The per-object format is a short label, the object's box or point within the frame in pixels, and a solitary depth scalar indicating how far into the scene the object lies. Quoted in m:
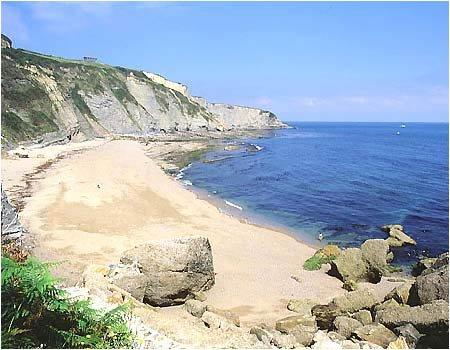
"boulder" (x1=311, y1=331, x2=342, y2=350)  7.99
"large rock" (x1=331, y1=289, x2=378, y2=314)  11.84
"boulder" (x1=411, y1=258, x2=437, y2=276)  17.14
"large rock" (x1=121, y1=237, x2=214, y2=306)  11.80
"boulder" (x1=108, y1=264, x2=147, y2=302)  10.76
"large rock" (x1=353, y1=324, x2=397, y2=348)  9.23
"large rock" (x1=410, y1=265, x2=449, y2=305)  10.71
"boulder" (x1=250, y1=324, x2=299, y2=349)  8.80
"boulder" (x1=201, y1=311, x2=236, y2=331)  9.48
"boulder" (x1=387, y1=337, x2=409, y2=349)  8.28
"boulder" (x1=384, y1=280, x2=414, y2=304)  11.70
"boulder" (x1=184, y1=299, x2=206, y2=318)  11.30
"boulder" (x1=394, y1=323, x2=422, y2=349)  9.15
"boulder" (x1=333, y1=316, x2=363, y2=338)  10.15
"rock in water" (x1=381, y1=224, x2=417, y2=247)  21.55
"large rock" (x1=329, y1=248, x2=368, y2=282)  15.85
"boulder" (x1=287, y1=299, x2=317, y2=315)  12.73
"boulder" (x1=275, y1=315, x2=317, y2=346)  9.73
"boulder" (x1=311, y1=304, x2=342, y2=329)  11.30
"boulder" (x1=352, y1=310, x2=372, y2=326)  10.79
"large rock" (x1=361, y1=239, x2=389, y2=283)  15.66
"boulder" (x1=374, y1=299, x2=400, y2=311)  11.23
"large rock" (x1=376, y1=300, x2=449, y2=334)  9.39
